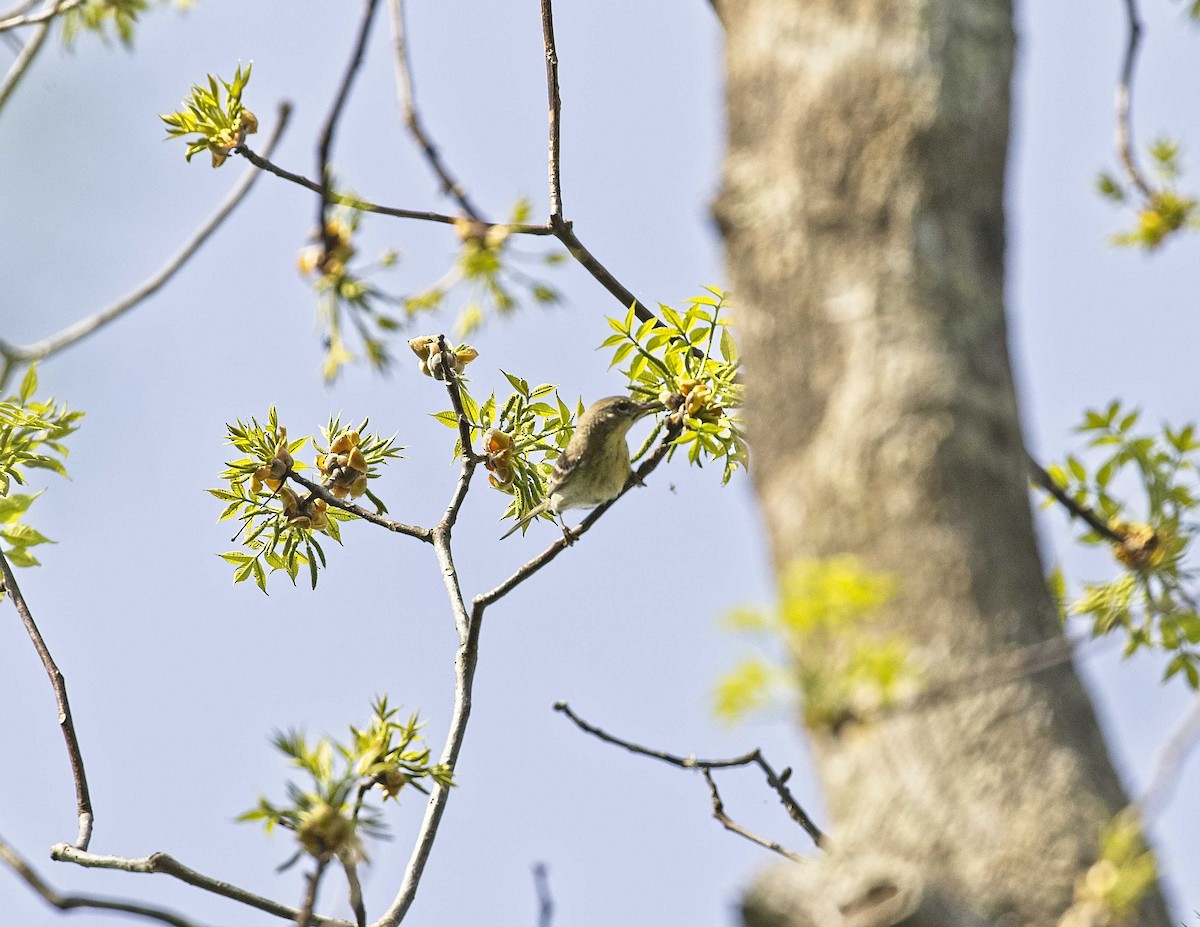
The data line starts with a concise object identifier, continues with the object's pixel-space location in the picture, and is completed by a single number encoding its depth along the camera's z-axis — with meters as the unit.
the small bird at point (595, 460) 15.87
